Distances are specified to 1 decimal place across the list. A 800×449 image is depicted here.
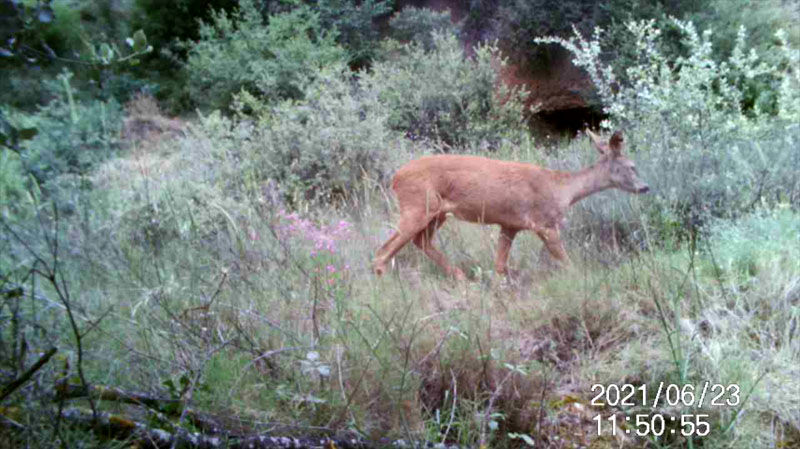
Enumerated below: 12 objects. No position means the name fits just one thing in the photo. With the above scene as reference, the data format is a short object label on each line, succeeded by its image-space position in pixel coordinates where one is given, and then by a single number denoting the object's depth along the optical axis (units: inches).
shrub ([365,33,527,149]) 434.3
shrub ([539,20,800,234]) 256.7
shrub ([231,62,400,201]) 358.0
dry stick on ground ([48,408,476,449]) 121.6
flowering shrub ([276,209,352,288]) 199.3
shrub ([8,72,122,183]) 374.9
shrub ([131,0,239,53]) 278.4
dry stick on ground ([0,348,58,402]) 99.7
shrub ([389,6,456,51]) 441.5
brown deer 253.6
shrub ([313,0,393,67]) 405.1
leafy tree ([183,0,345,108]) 465.7
